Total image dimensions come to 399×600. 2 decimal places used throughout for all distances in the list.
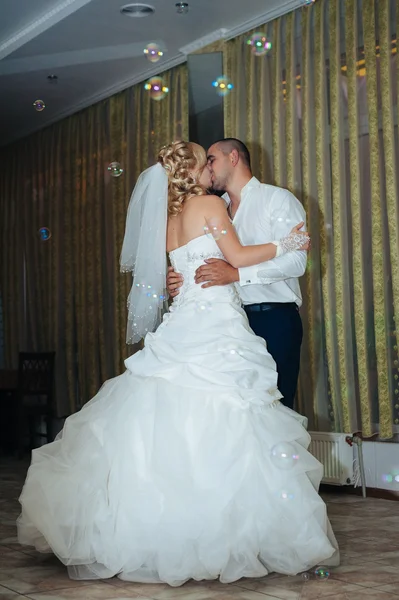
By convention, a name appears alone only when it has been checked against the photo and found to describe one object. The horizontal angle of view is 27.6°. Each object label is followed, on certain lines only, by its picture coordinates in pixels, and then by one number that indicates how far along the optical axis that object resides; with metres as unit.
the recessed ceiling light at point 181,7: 5.17
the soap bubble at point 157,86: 6.19
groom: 3.35
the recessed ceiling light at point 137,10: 5.23
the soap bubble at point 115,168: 4.40
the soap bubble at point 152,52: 4.38
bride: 2.70
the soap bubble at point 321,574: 2.74
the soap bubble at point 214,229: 3.14
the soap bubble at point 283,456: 2.80
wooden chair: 7.13
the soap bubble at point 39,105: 4.94
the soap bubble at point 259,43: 5.23
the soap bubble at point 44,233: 5.05
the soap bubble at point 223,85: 5.74
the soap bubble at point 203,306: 3.12
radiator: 4.88
